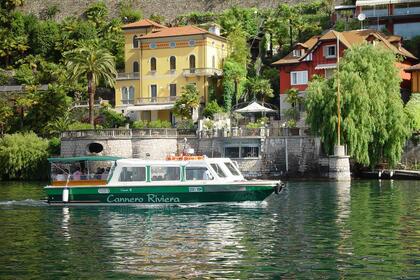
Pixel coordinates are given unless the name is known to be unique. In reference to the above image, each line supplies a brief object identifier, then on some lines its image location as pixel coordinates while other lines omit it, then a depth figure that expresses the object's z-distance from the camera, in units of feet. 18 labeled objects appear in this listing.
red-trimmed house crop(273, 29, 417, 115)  229.25
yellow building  257.14
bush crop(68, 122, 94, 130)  230.27
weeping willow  191.11
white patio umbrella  223.51
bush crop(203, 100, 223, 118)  240.94
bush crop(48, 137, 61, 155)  230.89
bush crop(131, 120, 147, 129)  235.40
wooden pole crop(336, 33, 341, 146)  189.67
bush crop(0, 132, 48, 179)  228.63
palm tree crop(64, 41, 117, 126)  232.73
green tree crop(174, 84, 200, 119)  237.86
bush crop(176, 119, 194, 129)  233.96
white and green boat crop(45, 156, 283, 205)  130.52
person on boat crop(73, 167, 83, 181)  135.64
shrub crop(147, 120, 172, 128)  232.94
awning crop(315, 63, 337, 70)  229.04
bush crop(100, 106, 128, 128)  250.16
